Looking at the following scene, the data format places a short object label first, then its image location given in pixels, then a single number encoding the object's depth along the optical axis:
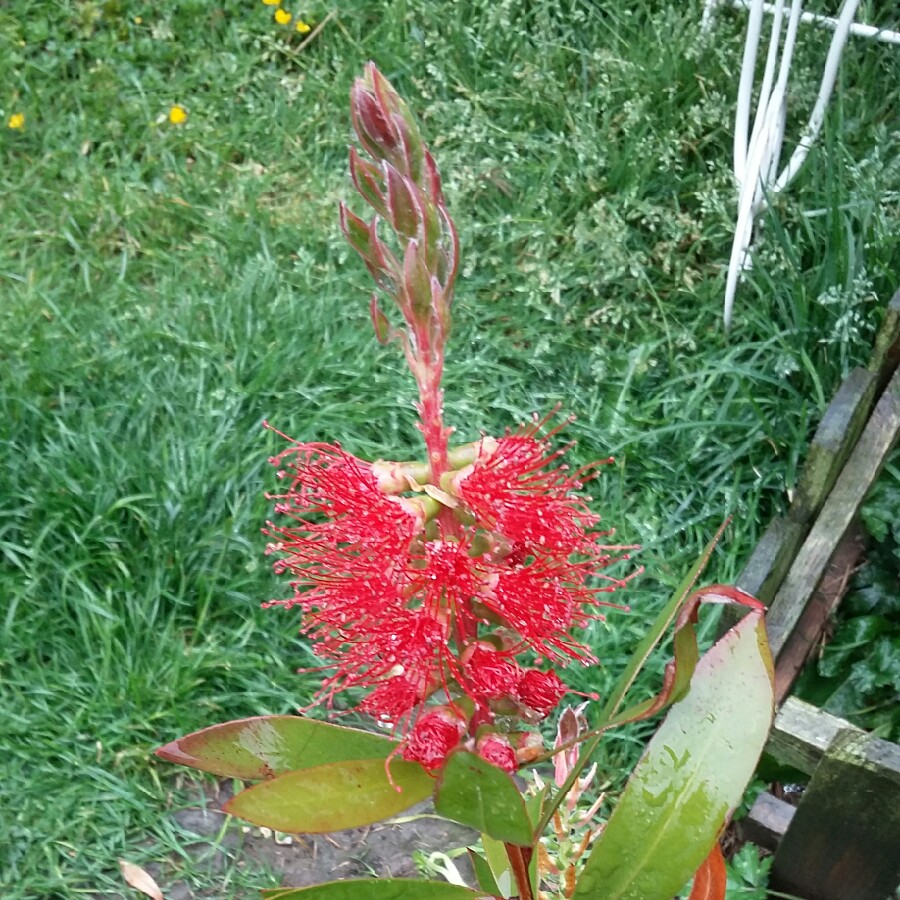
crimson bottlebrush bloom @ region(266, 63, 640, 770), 0.67
